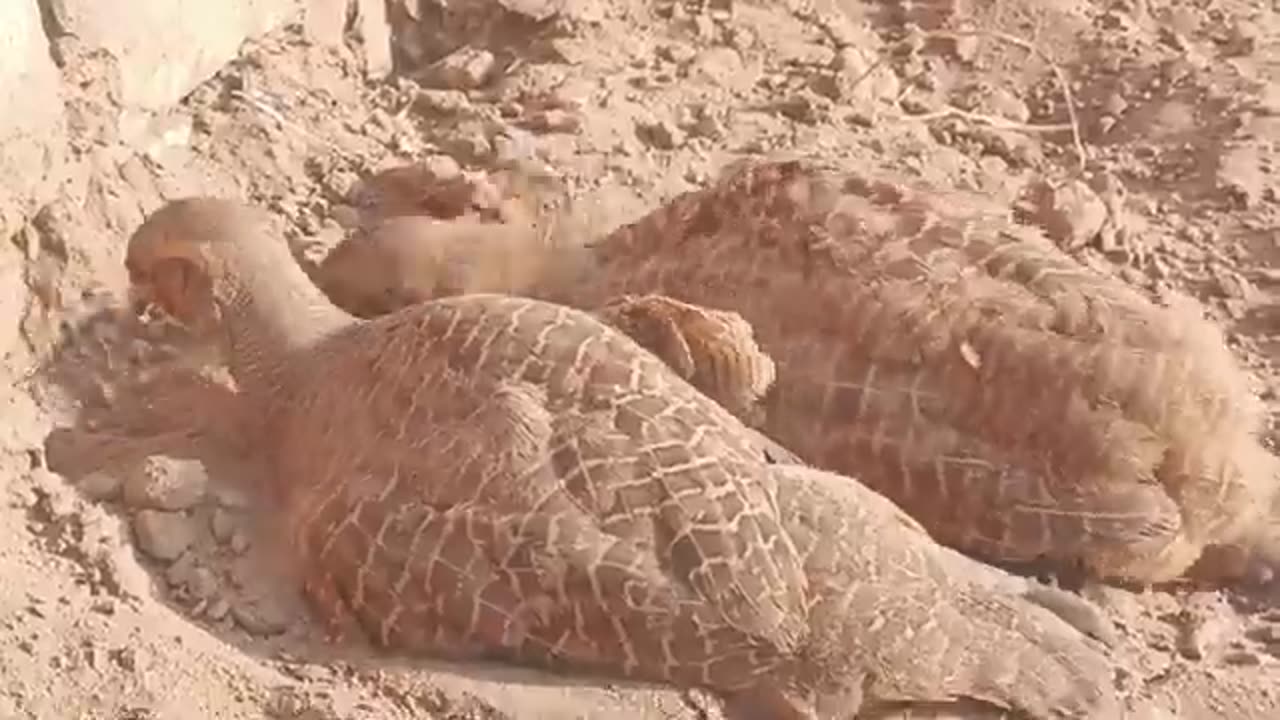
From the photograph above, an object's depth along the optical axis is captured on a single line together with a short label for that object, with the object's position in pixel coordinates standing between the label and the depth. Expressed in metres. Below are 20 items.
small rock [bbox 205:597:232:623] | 2.18
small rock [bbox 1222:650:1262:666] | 2.25
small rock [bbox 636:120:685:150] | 3.12
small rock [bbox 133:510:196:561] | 2.25
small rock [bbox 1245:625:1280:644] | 2.29
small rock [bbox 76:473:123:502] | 2.33
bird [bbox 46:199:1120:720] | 2.02
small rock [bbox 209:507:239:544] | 2.29
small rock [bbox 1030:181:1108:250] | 2.88
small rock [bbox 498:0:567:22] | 3.34
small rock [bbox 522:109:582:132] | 3.11
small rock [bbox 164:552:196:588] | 2.22
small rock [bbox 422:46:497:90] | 3.24
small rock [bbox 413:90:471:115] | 3.18
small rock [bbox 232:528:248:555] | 2.28
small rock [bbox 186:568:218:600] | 2.21
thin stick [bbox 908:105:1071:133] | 3.19
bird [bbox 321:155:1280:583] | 2.25
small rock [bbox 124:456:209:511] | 2.30
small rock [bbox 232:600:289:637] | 2.17
